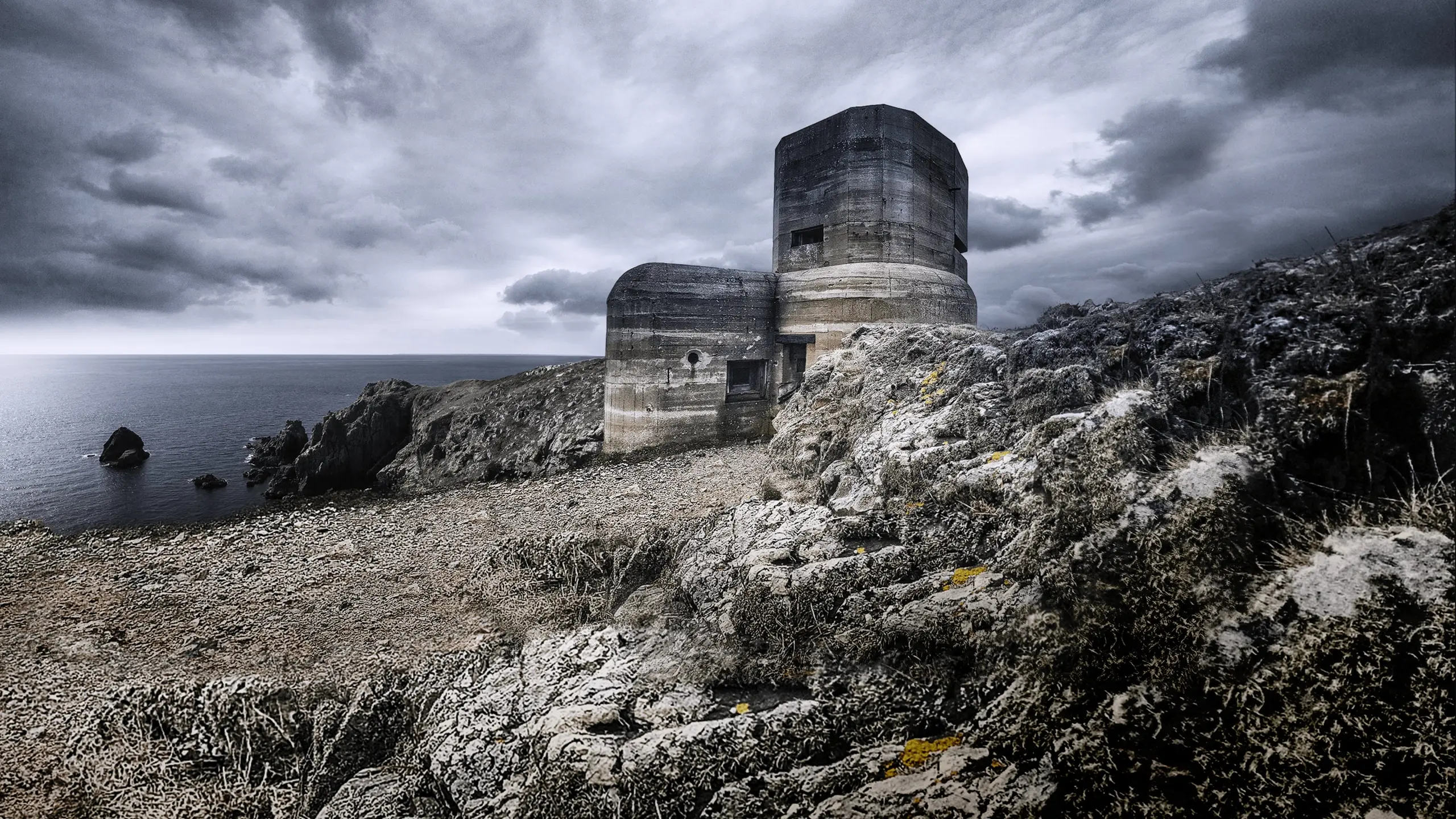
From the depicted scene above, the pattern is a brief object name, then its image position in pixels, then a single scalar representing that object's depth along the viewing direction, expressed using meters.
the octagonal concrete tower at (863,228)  14.12
